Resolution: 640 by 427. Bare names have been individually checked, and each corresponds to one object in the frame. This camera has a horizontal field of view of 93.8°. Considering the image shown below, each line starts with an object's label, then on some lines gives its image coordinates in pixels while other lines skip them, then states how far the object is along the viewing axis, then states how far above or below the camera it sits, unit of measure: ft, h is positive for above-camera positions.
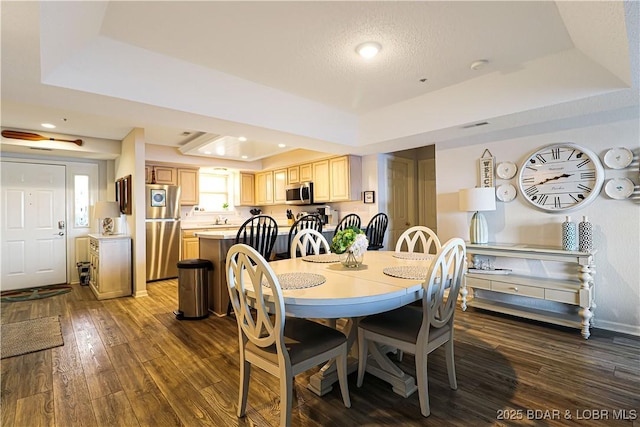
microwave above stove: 18.12 +1.22
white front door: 15.06 -0.42
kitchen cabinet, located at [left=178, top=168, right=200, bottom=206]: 19.31 +1.91
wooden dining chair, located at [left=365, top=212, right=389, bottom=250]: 14.78 -0.95
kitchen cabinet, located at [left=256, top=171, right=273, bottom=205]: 21.88 +1.95
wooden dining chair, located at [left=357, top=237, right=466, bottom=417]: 5.52 -2.28
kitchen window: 22.47 +1.94
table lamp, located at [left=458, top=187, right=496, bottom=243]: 10.99 +0.20
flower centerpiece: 6.73 -0.68
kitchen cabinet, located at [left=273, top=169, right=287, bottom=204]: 20.52 +1.94
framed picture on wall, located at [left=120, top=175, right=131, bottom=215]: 14.48 +1.04
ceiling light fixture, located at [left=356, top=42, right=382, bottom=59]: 7.72 +4.32
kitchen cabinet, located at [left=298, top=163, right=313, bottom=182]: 18.35 +2.55
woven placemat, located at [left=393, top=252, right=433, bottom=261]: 8.32 -1.28
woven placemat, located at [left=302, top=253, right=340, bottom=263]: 8.04 -1.25
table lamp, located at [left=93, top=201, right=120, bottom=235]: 14.61 +0.26
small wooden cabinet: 13.64 -2.30
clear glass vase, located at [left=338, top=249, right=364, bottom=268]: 7.08 -1.18
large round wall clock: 9.68 +1.10
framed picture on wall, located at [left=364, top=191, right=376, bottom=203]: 16.24 +0.86
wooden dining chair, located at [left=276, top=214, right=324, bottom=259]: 11.35 -0.59
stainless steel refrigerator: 16.70 -0.80
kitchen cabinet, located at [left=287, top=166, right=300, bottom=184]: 19.35 +2.55
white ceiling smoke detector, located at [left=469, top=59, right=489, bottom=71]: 8.62 +4.28
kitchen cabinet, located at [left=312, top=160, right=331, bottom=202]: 17.29 +1.86
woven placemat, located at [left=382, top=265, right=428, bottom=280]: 5.99 -1.28
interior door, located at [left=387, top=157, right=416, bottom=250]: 17.04 +0.97
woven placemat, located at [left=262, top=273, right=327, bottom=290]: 5.40 -1.29
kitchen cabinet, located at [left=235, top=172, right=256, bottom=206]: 22.84 +1.88
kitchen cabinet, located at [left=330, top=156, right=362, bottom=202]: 16.10 +1.90
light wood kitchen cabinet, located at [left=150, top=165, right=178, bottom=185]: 18.26 +2.56
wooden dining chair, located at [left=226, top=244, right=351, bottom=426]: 4.75 -2.27
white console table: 8.96 -2.50
